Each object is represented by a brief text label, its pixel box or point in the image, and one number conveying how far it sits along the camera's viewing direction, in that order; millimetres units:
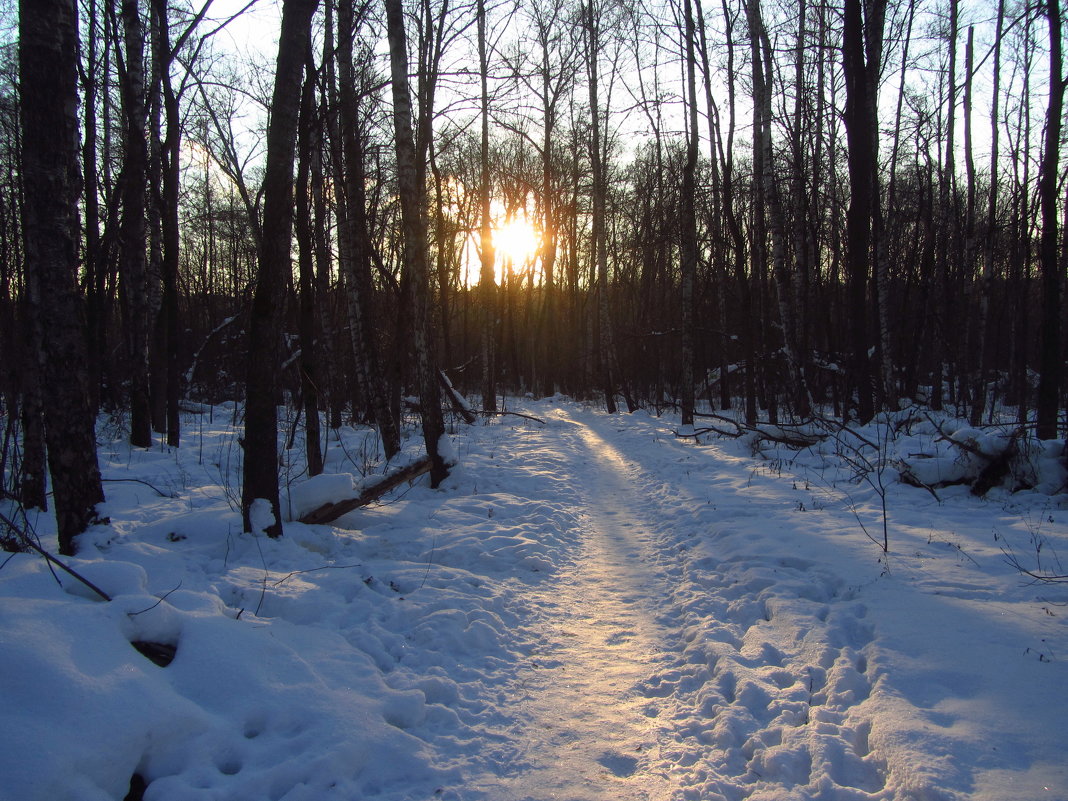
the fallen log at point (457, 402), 14712
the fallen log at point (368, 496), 5648
